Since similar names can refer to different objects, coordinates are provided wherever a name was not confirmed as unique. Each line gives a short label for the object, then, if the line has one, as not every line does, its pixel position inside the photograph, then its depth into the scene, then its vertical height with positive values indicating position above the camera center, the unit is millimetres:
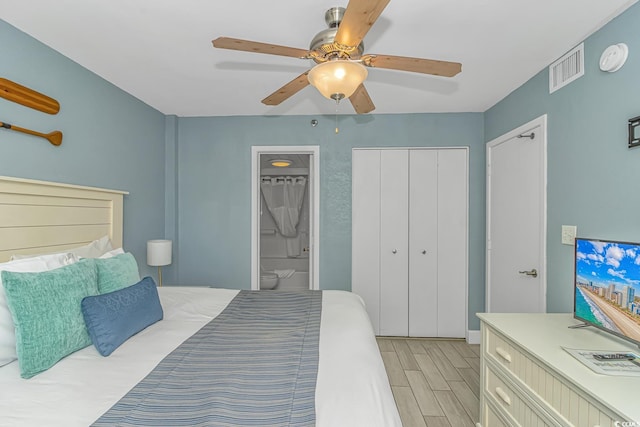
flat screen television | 1463 -340
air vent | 2115 +1011
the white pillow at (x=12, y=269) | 1346 -273
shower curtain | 5641 +275
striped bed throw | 1001 -618
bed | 1053 -622
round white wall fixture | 1763 +878
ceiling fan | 1474 +762
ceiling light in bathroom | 5322 +853
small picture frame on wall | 1682 +443
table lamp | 3096 -368
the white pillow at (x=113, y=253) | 2038 -256
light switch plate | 2156 -115
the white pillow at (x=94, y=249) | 2112 -239
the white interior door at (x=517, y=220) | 2543 -35
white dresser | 1158 -674
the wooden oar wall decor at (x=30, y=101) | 1860 +690
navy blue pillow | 1485 -496
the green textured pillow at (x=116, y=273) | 1764 -336
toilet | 4839 -992
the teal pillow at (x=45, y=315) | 1292 -426
